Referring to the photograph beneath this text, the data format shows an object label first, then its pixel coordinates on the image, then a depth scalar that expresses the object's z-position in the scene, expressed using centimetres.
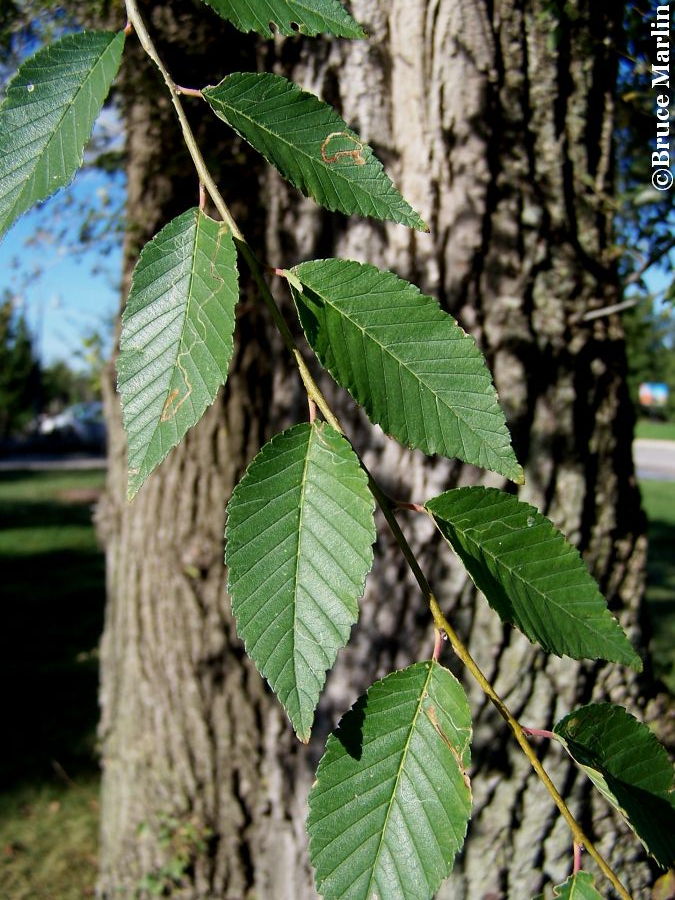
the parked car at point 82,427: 2005
